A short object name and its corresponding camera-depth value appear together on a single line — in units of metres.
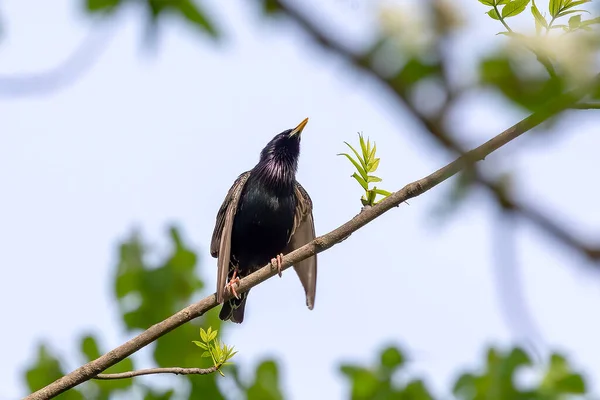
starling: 14.27
